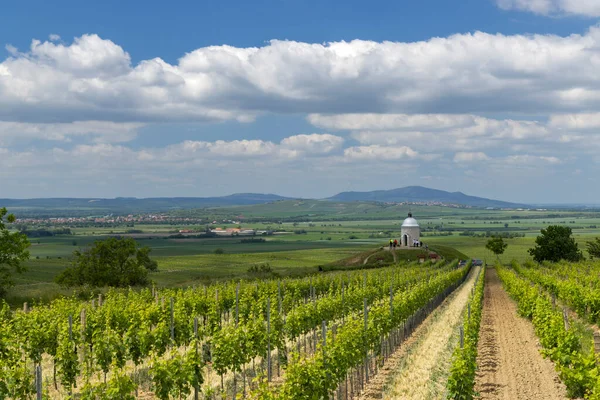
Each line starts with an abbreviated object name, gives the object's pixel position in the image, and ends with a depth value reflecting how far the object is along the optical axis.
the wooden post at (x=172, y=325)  23.17
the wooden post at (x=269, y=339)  20.20
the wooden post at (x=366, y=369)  20.61
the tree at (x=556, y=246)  95.44
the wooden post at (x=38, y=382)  12.85
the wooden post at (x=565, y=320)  23.89
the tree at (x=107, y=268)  54.47
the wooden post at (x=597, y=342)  26.02
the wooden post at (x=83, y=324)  23.09
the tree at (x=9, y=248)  43.25
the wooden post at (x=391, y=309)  26.63
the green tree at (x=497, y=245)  109.94
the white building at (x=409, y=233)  103.96
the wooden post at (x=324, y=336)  18.65
